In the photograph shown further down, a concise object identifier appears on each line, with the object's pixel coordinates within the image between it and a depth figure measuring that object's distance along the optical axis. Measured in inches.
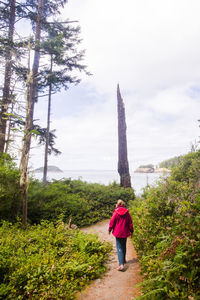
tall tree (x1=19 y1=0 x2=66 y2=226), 270.7
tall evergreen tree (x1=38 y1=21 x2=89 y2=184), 508.1
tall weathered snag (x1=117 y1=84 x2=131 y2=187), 575.8
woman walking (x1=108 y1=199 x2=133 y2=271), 207.2
